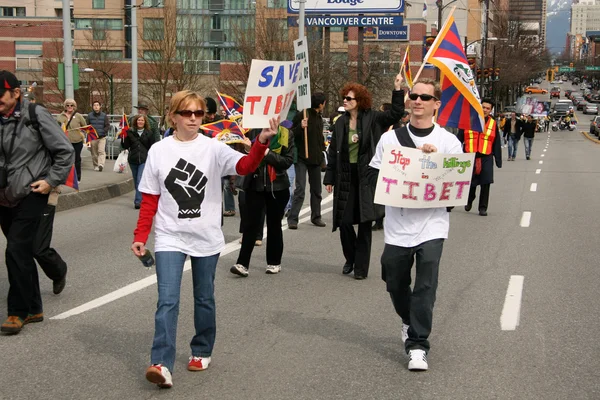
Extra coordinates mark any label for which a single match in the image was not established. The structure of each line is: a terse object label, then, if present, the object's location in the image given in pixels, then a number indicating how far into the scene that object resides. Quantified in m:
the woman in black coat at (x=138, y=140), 15.14
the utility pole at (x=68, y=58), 21.19
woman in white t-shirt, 5.27
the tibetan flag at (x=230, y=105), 11.53
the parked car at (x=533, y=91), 161.45
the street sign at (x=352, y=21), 44.38
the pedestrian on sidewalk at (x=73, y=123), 18.95
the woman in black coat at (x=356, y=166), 8.77
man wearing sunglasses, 5.73
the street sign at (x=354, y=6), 44.19
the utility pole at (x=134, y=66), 33.10
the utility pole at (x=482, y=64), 63.17
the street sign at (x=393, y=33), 41.56
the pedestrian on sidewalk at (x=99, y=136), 22.72
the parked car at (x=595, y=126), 68.29
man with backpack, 6.49
